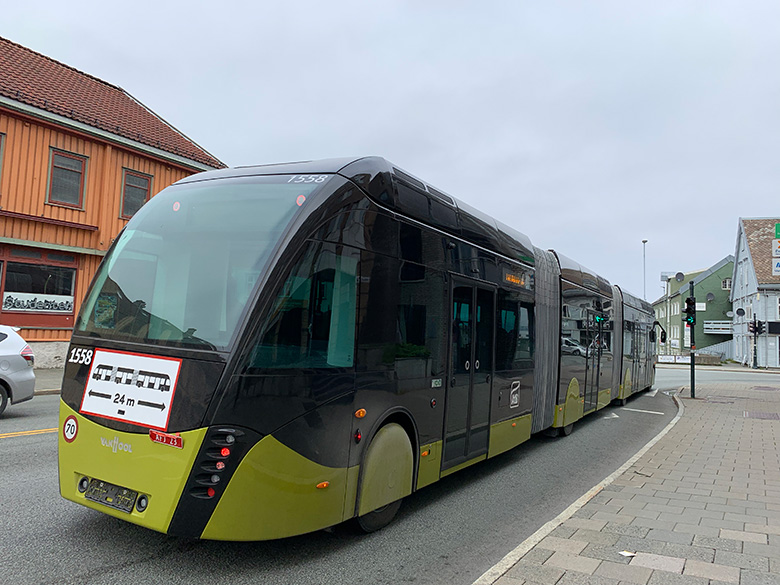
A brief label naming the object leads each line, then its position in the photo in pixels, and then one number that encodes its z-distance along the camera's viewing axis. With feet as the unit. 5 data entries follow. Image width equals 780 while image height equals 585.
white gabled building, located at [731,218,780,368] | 163.12
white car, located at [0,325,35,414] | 32.94
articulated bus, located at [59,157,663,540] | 12.82
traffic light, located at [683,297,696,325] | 67.72
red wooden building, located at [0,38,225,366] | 55.93
